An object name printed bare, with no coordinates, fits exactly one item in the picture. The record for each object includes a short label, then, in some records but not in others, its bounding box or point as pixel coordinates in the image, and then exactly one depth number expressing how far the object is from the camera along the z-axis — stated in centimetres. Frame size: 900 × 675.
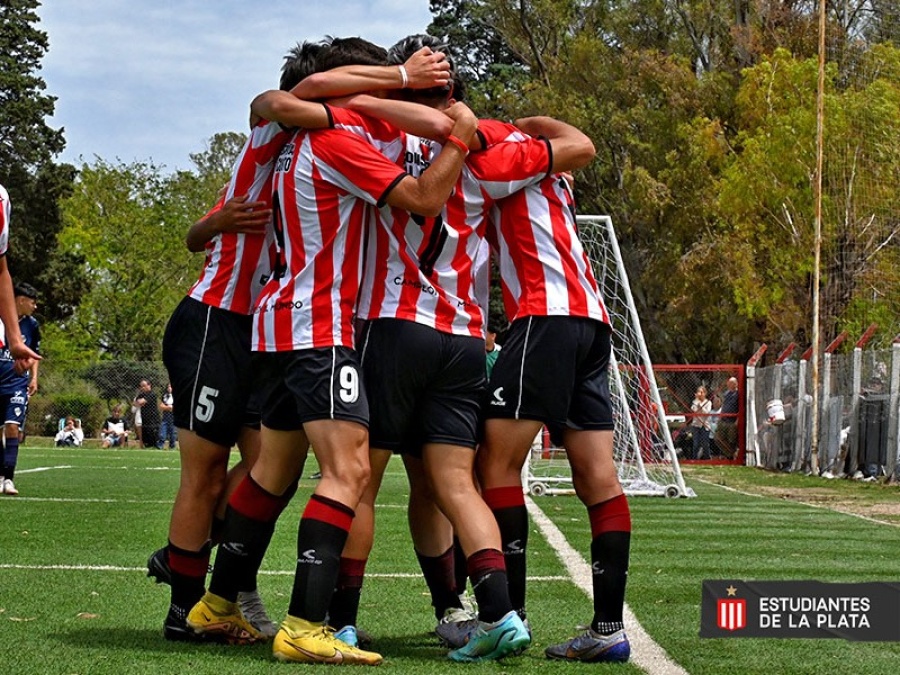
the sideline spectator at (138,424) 3731
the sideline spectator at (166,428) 3609
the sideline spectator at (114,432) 3700
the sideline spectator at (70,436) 3672
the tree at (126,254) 5906
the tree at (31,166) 4916
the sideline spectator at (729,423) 3244
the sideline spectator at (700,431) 3216
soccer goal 1617
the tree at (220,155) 7640
